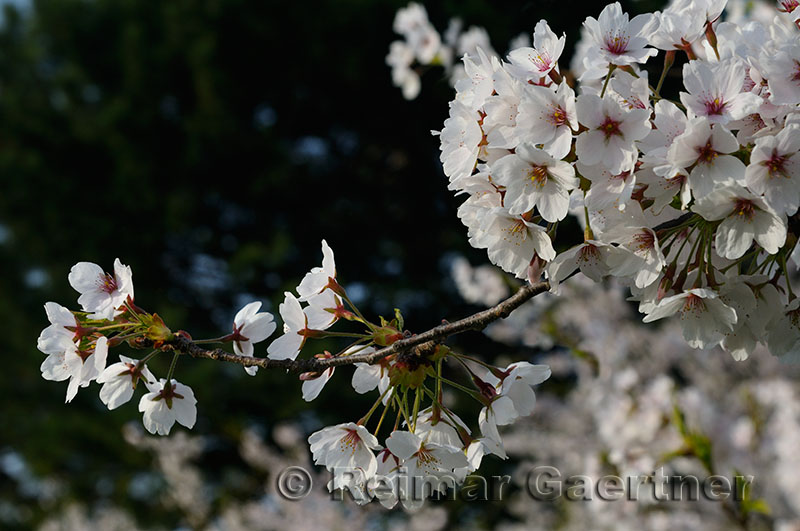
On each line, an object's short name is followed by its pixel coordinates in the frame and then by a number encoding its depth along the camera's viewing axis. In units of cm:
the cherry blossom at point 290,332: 99
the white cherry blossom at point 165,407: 102
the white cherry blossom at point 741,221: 92
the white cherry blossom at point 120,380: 100
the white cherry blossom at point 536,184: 94
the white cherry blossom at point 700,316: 95
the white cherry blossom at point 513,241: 95
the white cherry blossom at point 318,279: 101
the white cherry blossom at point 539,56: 96
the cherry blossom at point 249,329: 102
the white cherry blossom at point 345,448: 100
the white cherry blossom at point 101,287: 98
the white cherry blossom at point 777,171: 91
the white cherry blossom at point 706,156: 91
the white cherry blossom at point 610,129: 92
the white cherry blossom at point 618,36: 97
